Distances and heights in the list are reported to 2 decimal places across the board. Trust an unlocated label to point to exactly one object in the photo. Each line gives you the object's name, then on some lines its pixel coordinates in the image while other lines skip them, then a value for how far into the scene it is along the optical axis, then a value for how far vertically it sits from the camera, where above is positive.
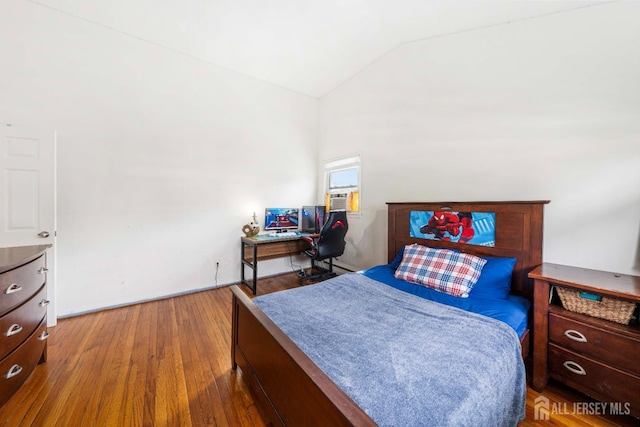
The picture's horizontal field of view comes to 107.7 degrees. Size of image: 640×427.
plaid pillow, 1.83 -0.48
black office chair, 3.25 -0.44
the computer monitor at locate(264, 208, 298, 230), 3.73 -0.15
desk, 3.18 -0.59
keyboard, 3.61 -0.38
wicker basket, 1.30 -0.54
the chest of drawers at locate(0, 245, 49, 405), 1.33 -0.70
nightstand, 1.26 -0.76
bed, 0.85 -0.67
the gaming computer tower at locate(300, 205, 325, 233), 3.94 -0.14
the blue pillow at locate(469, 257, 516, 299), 1.79 -0.53
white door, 2.03 +0.17
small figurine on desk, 3.49 -0.29
